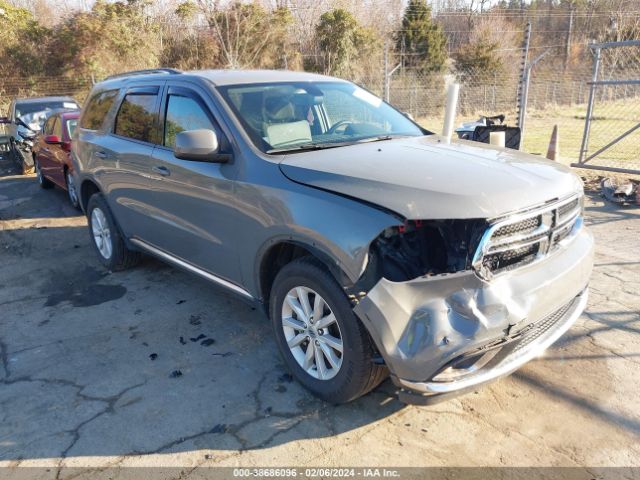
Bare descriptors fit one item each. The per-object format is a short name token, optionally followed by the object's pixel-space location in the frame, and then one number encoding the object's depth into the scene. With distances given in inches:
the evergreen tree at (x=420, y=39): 1097.4
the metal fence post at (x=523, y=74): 362.3
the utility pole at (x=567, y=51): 1468.0
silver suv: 97.1
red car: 312.3
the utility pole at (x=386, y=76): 493.0
